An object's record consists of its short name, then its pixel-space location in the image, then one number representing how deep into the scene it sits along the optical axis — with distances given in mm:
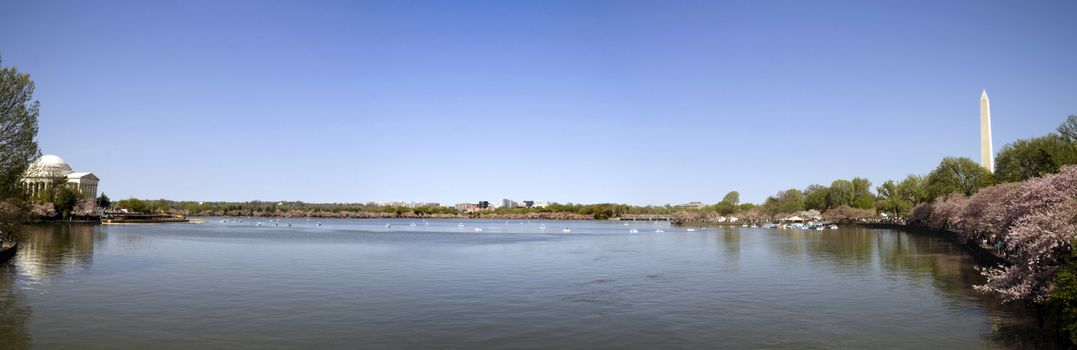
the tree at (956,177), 81938
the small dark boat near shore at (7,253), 35306
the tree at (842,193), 154625
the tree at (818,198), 159500
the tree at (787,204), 178450
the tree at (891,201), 131875
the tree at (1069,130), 49562
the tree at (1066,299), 13531
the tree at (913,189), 116462
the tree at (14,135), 29844
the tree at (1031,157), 46906
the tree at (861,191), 151250
